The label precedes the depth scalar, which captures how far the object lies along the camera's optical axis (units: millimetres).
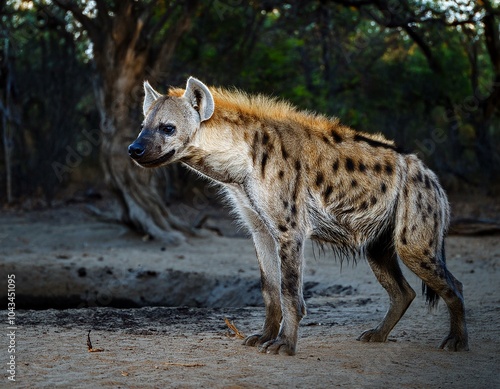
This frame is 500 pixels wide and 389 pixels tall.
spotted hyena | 7055
